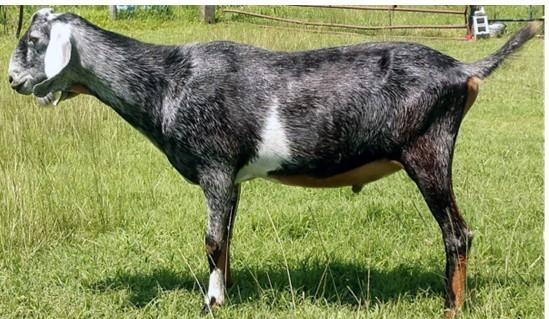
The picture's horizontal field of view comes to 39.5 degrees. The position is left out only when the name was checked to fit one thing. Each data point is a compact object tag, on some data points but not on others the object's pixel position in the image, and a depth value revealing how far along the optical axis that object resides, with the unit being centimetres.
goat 360
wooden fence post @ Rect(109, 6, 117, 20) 1819
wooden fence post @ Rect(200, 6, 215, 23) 1886
